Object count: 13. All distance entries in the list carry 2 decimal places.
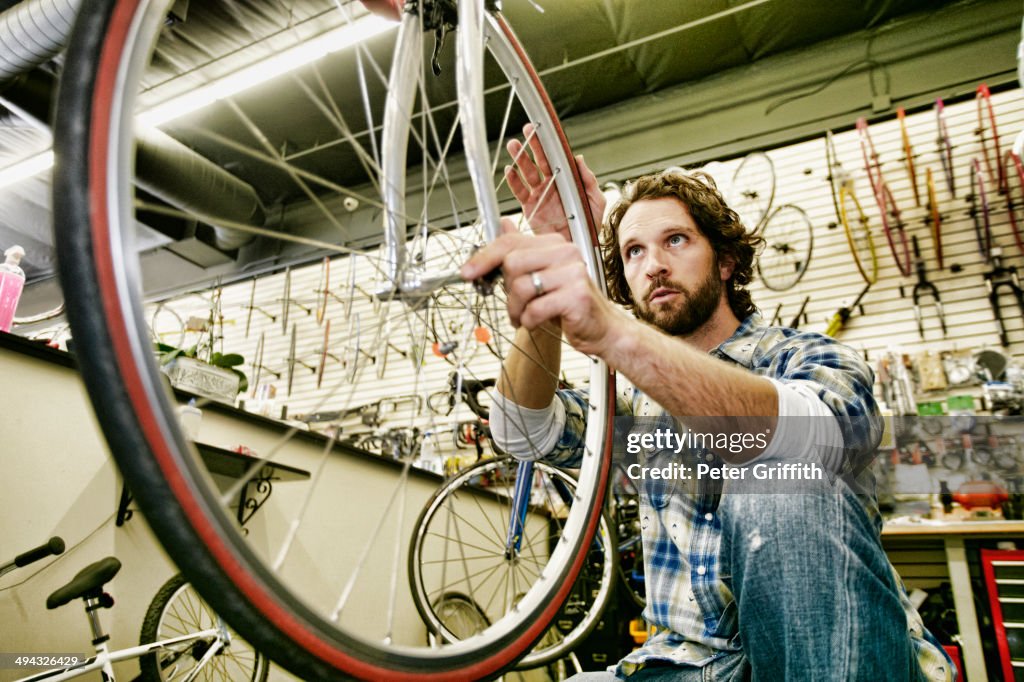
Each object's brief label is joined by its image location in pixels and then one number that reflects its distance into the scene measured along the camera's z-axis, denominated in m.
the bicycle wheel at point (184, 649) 1.96
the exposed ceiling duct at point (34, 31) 3.42
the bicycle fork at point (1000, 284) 3.63
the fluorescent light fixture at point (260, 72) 3.75
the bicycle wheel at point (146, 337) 0.48
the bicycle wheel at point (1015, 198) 3.74
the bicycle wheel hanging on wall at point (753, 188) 4.53
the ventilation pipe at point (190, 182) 4.72
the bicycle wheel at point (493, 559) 2.32
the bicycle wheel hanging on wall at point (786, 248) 4.34
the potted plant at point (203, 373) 2.36
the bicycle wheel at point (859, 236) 4.00
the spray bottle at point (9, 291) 2.08
